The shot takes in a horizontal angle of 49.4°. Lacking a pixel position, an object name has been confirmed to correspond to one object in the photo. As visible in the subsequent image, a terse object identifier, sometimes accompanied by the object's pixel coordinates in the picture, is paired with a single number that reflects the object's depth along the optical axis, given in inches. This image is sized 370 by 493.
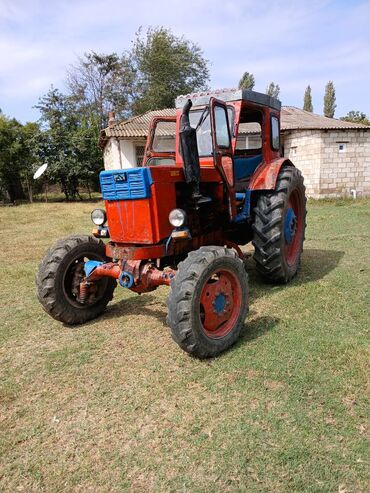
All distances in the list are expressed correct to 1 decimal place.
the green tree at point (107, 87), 1489.9
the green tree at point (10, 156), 919.0
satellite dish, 807.0
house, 632.4
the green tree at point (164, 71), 1370.6
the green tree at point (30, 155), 922.7
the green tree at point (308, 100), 1950.1
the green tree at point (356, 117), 1498.8
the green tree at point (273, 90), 2054.1
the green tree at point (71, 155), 918.4
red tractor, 137.8
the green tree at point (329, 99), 1746.7
